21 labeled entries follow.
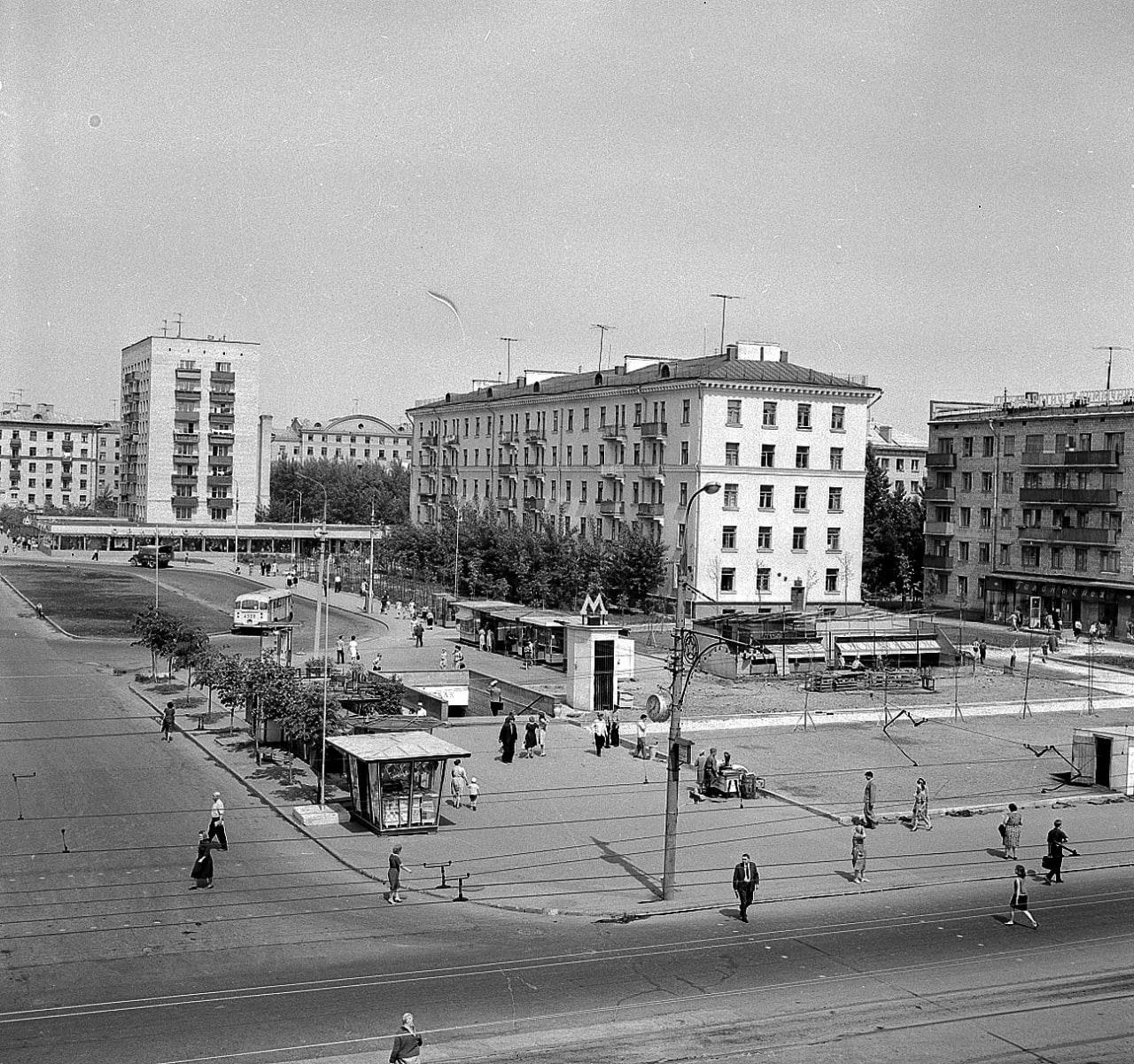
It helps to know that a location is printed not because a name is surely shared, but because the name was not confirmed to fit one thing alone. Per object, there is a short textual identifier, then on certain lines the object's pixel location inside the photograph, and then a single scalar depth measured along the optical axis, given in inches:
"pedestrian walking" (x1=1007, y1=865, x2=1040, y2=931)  911.7
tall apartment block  5374.0
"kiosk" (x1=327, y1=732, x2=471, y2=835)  1130.0
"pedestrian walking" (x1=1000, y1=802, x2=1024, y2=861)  1084.5
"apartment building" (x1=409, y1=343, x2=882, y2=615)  3016.7
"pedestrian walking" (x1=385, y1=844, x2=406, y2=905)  922.7
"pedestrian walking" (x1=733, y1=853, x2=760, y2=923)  904.3
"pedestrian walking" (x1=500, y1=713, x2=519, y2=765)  1438.2
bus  2662.4
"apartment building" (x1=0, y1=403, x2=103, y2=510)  7593.5
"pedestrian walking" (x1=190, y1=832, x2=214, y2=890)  931.3
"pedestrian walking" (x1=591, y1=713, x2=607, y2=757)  1512.1
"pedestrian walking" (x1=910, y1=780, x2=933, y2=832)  1199.6
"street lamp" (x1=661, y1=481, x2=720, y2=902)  932.0
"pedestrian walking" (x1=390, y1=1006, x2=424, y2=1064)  595.8
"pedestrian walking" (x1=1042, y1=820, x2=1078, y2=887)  1036.5
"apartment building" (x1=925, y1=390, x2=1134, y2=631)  2979.8
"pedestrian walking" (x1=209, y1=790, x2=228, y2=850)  1027.9
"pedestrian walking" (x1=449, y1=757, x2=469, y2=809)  1245.7
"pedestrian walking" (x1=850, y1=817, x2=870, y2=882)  1013.8
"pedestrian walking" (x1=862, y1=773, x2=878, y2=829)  1189.7
